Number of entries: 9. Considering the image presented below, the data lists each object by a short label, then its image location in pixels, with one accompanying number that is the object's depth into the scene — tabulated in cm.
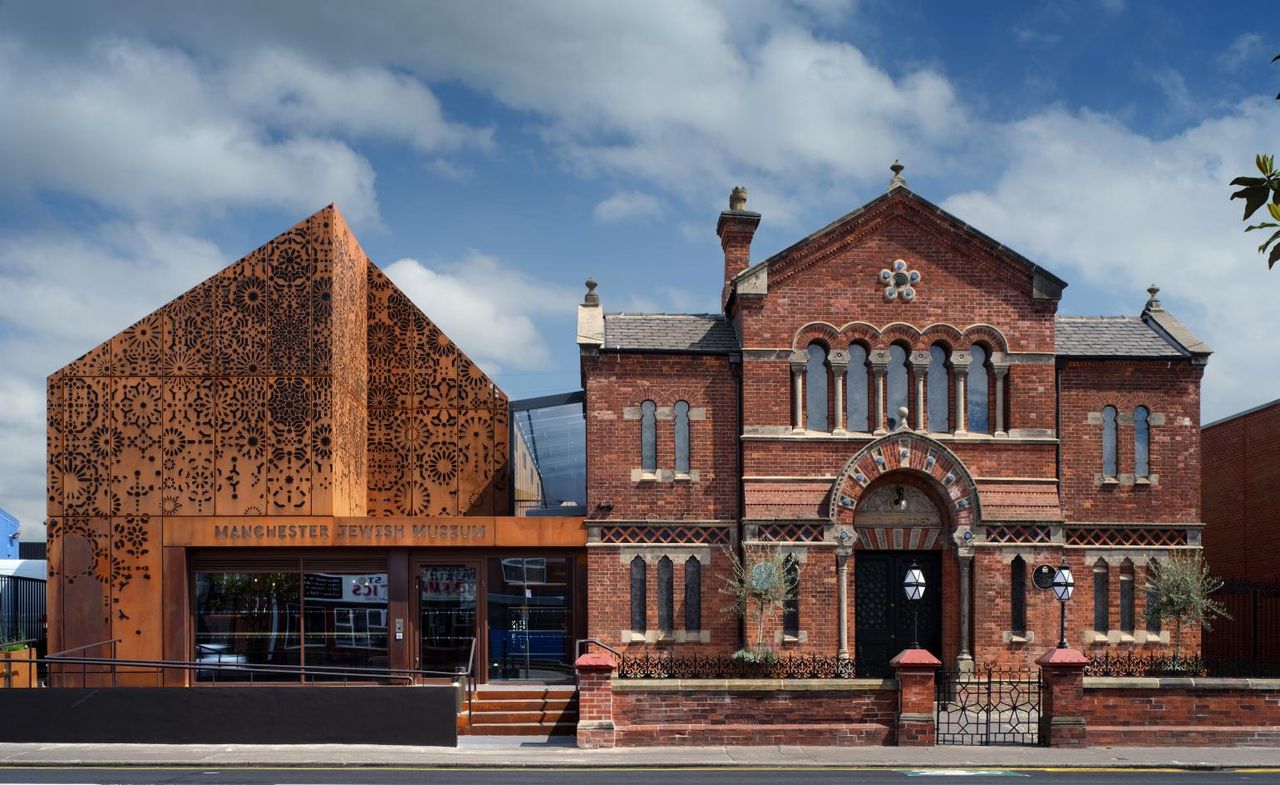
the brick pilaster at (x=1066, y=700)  1984
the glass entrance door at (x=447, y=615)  2523
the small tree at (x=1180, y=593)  2448
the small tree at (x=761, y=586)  2381
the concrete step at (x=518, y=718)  2212
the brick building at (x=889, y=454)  2456
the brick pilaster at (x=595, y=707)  1967
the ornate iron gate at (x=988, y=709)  2048
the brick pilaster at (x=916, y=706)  1974
